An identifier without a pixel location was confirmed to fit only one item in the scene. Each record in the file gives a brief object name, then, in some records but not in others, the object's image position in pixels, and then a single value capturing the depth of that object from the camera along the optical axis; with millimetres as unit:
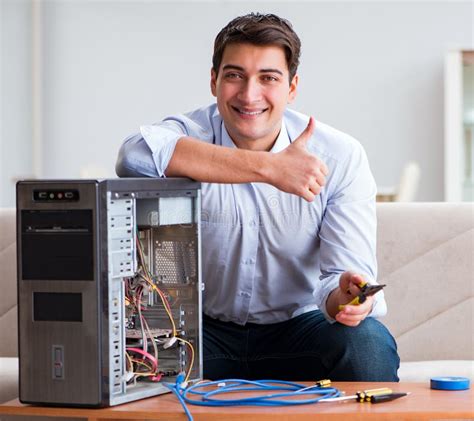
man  3318
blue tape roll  2926
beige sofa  3800
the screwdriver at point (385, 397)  2811
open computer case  2790
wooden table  2728
